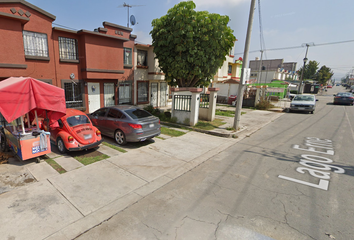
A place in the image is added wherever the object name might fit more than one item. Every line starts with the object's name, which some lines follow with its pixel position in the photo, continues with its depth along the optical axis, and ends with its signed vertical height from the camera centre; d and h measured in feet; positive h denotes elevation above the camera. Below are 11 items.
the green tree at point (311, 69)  190.39 +21.54
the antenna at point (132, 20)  51.12 +16.65
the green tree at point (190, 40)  37.17 +9.11
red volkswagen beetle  21.07 -6.27
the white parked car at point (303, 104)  54.95 -3.99
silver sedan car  24.29 -5.68
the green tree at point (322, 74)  199.98 +17.67
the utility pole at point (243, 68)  31.48 +3.27
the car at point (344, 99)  75.78 -2.61
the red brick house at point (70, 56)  29.22 +4.31
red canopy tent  16.53 -1.88
